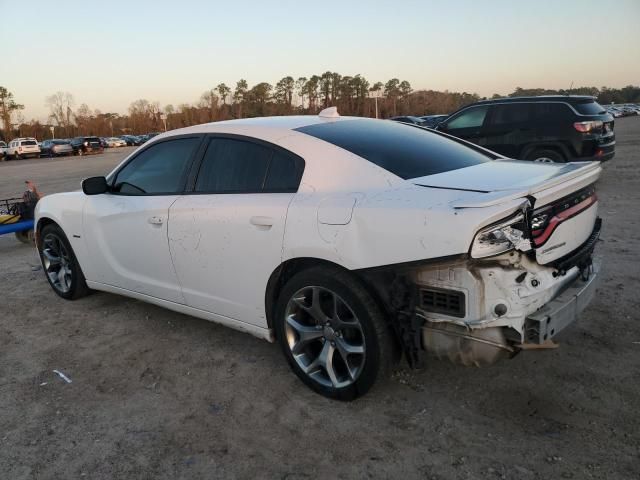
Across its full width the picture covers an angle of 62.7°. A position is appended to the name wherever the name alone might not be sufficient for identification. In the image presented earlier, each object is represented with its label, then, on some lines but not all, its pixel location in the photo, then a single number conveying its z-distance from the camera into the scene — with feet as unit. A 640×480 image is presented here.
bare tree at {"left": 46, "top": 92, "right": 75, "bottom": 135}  331.16
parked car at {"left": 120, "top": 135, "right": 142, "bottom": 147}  220.23
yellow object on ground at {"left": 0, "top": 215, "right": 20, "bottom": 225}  25.09
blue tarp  24.58
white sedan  8.05
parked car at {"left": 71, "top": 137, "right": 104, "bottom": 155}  149.18
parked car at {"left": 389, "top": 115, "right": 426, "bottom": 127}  105.13
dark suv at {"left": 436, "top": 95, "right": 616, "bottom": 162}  31.68
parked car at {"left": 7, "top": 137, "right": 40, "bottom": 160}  144.66
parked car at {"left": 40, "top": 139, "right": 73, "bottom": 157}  142.92
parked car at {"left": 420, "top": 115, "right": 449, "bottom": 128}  105.87
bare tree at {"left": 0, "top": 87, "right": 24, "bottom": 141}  265.13
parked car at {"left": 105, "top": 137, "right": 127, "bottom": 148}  210.79
